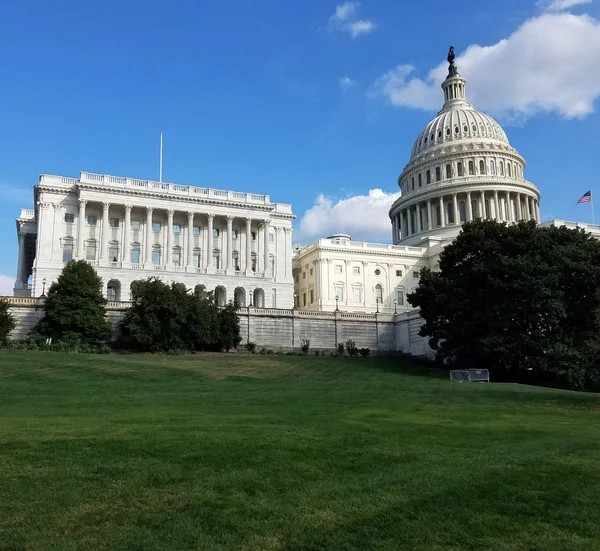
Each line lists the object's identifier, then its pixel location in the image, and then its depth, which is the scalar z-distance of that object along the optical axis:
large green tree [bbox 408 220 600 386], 47.94
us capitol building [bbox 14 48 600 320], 81.31
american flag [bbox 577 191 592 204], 95.75
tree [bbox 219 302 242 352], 60.43
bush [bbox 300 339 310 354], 66.62
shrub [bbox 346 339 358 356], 67.56
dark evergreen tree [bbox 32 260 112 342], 56.22
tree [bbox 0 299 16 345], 52.59
